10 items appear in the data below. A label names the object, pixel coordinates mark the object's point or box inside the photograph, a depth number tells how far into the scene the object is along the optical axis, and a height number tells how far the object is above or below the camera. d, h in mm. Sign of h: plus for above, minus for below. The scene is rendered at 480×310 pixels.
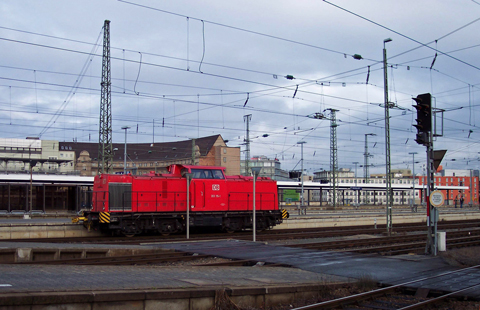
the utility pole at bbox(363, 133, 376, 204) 68038 +3691
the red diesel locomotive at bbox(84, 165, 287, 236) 22000 -1320
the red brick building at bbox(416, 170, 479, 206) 115938 -537
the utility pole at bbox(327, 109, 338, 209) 52812 +4465
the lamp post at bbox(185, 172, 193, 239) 21031 +65
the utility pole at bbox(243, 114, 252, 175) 47719 +4234
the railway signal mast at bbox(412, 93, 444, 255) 15883 +1315
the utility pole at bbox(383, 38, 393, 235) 22828 +2050
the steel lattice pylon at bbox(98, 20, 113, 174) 35750 +6575
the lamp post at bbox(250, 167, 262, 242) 18919 +346
